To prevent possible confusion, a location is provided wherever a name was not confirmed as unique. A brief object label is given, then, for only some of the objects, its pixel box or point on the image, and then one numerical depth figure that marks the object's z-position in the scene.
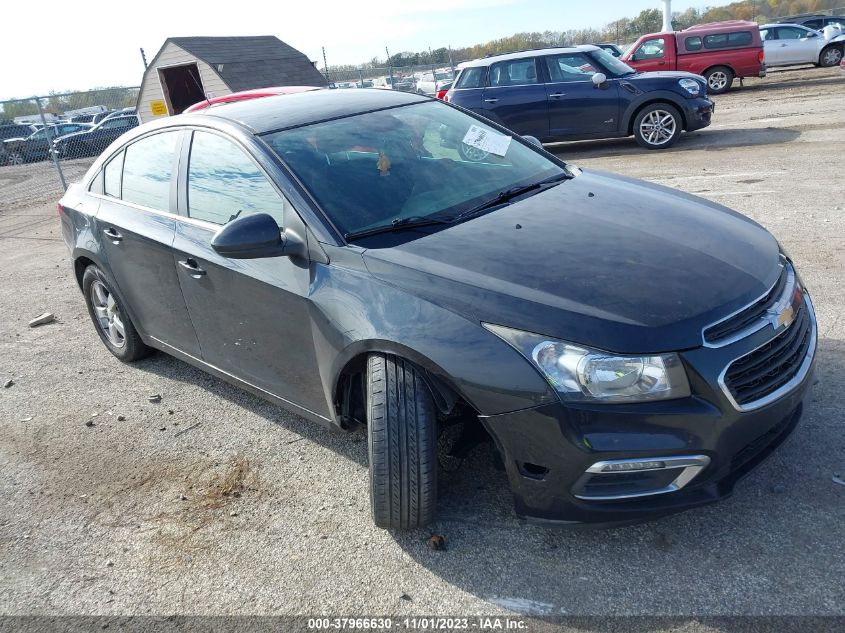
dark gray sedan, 2.47
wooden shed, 23.81
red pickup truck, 18.83
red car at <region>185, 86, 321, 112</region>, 8.62
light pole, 29.98
